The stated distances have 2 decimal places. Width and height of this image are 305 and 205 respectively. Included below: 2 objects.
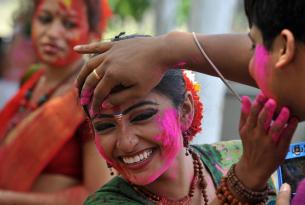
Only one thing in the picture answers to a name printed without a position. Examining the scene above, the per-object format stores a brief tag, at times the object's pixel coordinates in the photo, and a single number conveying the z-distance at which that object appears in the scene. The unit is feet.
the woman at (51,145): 7.43
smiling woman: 5.98
